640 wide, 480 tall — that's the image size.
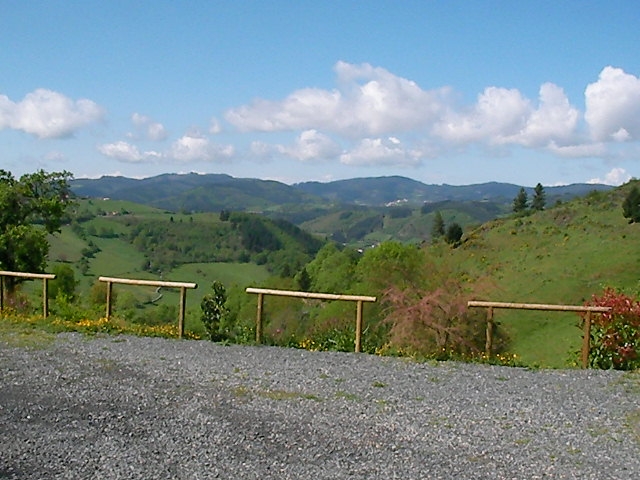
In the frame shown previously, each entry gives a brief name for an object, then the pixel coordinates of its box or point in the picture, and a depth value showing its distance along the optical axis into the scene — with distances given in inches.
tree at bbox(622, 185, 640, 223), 1930.4
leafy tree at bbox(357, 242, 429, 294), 628.3
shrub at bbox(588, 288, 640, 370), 416.8
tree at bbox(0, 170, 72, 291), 869.2
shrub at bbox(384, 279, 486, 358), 449.1
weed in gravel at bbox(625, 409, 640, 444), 282.7
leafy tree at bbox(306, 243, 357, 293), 1663.4
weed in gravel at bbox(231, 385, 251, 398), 323.2
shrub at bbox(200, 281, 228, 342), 479.2
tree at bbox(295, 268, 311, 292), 2030.0
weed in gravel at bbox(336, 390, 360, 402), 325.1
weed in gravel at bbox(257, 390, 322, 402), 321.4
